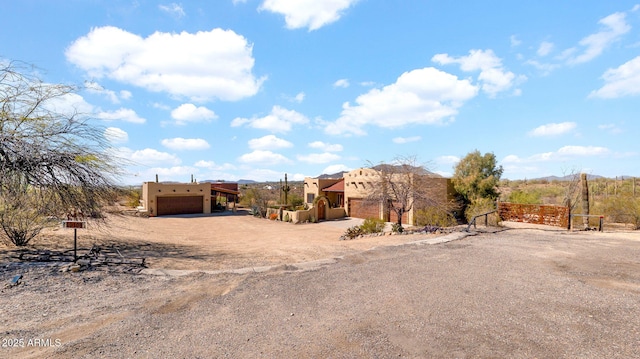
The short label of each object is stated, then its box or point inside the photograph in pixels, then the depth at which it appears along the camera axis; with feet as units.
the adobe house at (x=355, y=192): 83.15
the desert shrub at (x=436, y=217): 67.48
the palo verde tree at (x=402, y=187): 62.95
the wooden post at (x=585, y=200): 64.13
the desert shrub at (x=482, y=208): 68.96
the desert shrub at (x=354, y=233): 59.83
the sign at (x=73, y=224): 28.76
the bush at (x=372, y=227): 61.62
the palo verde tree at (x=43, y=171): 30.45
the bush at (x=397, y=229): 56.95
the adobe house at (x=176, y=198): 108.58
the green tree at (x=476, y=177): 88.38
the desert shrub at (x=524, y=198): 82.99
